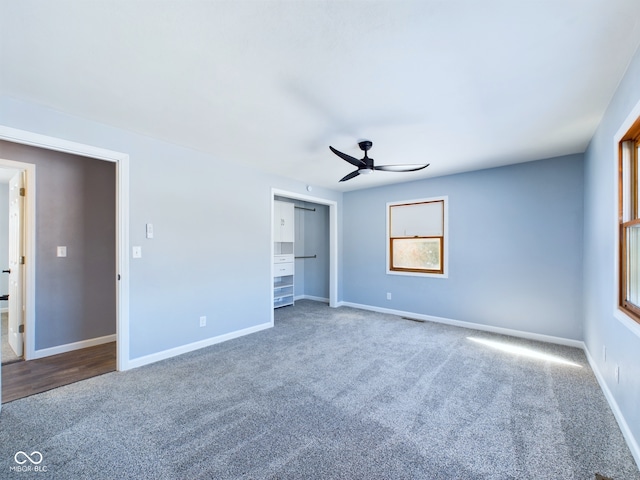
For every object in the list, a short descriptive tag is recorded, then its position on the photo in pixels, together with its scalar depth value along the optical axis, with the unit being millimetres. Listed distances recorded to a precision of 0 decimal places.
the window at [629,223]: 2006
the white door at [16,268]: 3334
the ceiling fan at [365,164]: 3000
